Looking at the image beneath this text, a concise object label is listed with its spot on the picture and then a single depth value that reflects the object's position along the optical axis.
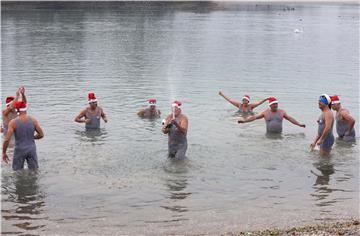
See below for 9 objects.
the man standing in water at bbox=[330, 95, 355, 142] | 20.27
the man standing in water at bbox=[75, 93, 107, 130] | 21.61
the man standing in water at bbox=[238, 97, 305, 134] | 21.67
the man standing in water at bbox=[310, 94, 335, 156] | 17.56
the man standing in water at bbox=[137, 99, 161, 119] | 24.39
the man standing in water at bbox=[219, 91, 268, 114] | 25.44
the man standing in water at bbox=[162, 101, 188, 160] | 17.45
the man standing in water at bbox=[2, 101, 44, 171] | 15.59
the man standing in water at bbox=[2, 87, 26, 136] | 19.01
